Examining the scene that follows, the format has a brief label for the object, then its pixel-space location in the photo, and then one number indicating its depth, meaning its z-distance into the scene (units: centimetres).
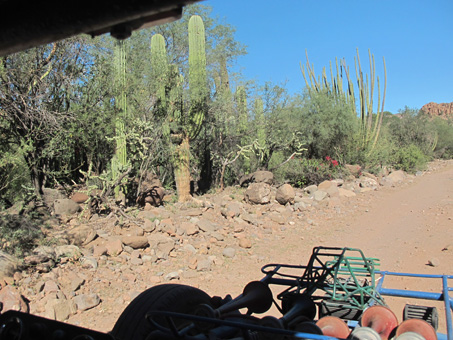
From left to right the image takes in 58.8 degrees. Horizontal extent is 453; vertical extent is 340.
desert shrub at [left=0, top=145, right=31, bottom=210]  830
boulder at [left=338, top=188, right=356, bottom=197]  1360
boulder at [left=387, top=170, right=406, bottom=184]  1676
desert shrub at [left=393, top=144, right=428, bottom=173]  2050
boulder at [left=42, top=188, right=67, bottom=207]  952
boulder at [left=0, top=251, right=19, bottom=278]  587
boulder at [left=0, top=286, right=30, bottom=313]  525
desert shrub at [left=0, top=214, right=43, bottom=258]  664
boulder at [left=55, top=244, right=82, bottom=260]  684
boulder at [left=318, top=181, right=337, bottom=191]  1367
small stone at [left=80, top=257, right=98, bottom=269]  679
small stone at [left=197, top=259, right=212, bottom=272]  764
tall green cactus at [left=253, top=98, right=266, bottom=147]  1459
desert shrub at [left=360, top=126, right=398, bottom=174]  1800
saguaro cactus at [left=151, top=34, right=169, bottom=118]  1124
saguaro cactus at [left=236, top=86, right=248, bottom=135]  1441
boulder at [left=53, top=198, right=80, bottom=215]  923
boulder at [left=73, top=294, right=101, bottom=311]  585
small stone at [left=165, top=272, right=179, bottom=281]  706
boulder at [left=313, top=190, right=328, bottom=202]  1289
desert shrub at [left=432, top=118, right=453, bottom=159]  3100
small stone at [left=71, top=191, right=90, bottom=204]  1025
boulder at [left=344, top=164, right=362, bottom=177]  1644
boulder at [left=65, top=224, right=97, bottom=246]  756
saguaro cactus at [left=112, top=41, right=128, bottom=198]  1032
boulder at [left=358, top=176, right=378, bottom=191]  1519
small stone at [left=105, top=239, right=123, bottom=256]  745
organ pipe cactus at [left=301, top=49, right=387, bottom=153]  1997
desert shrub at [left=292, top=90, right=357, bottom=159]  1744
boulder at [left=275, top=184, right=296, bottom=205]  1211
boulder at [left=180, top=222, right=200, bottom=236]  891
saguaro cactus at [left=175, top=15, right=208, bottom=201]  1156
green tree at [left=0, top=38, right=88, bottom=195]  865
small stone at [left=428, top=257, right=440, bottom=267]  747
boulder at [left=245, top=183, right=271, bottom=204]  1187
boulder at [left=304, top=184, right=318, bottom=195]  1351
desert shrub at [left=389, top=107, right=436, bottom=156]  2791
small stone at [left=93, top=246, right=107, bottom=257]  728
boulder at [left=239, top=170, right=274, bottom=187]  1385
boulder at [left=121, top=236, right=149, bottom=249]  780
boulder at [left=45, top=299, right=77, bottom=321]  543
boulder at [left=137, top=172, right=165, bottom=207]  1069
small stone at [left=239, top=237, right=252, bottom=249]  896
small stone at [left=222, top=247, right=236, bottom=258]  843
